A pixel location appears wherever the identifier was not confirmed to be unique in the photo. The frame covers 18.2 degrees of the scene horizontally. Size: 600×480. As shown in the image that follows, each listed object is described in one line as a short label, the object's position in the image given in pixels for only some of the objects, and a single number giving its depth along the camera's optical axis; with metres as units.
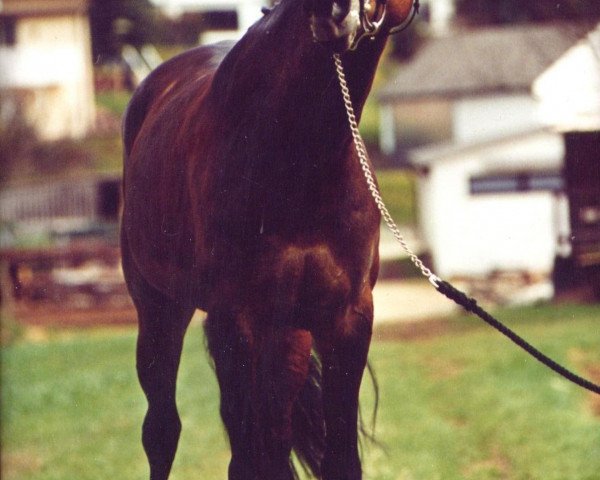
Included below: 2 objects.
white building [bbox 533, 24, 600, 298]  11.65
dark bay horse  4.14
